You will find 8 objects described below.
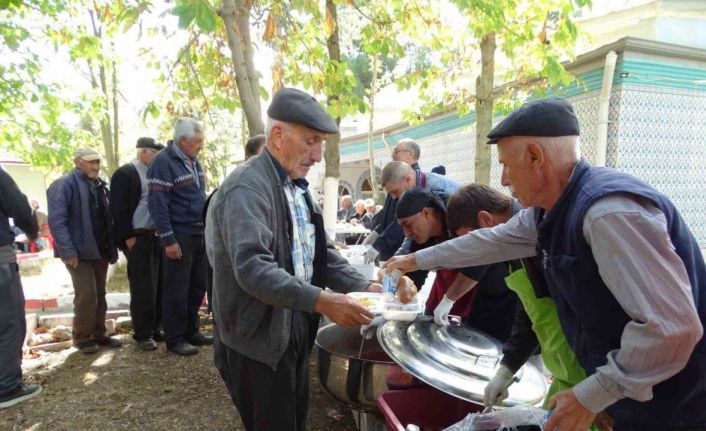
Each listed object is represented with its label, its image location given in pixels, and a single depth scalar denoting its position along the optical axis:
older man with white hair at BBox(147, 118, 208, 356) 4.30
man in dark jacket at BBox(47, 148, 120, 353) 4.46
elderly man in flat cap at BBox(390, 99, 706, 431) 1.09
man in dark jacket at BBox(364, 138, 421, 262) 4.53
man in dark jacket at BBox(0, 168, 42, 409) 3.58
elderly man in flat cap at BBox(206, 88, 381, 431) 1.76
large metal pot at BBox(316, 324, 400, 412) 2.40
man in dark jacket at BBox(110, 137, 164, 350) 4.70
